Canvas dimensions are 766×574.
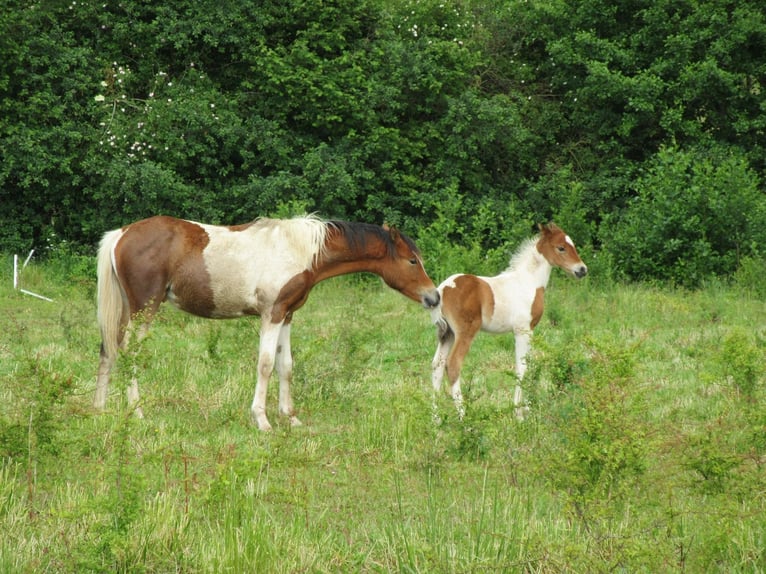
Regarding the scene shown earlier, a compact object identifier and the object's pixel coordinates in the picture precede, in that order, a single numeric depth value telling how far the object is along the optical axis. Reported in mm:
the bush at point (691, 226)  37500
